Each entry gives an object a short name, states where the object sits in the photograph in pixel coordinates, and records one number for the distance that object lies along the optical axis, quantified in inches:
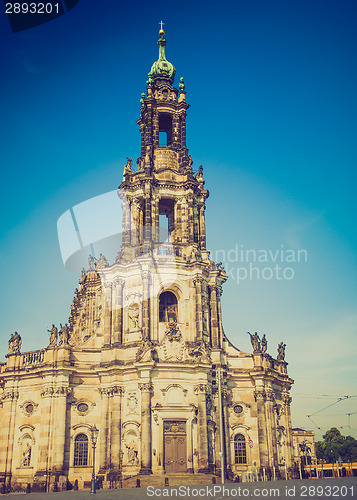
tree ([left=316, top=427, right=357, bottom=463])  4106.8
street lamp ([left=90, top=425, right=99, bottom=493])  1471.5
